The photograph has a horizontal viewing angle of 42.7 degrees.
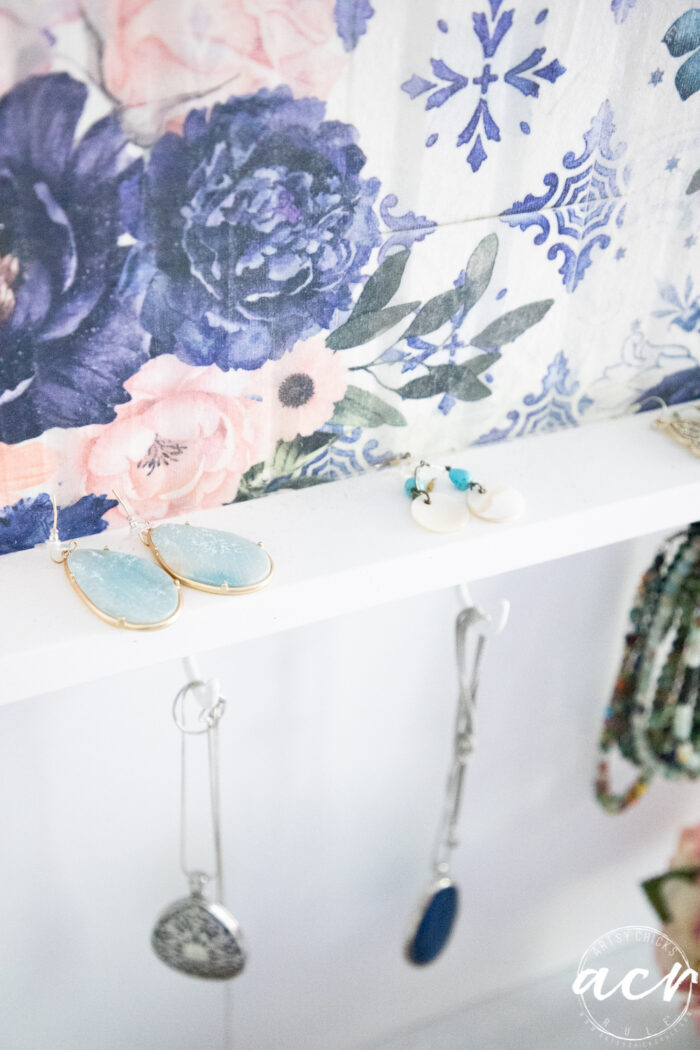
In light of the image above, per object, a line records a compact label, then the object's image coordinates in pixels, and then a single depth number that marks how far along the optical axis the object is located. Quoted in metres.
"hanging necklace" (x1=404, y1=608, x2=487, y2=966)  0.84
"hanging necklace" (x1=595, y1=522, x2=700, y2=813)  0.76
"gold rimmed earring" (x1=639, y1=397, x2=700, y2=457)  0.63
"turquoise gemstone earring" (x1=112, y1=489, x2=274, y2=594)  0.50
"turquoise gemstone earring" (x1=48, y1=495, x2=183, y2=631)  0.48
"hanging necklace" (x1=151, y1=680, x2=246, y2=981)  0.71
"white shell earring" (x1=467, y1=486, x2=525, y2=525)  0.56
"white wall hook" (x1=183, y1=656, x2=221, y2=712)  0.59
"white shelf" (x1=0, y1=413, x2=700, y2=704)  0.48
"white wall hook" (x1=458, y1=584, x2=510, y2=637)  0.65
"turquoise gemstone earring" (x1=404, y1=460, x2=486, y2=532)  0.56
